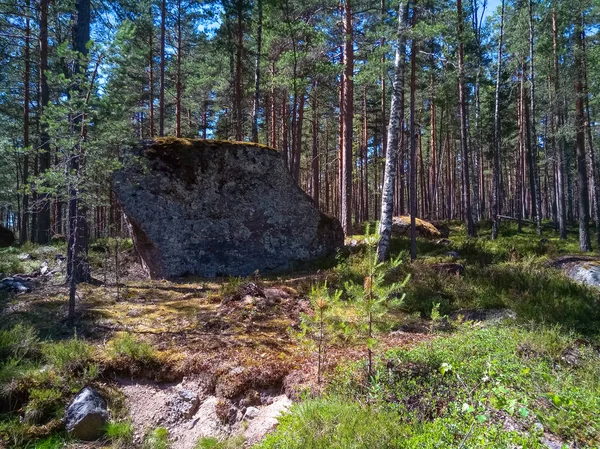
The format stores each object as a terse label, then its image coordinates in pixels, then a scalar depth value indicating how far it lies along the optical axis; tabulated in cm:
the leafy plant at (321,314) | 400
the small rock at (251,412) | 391
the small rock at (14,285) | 744
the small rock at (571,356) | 424
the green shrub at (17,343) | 446
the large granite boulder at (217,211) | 1000
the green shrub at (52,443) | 350
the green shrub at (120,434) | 365
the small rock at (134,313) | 625
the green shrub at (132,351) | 462
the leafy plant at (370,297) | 381
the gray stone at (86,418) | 369
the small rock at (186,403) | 410
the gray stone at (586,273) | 792
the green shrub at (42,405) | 376
